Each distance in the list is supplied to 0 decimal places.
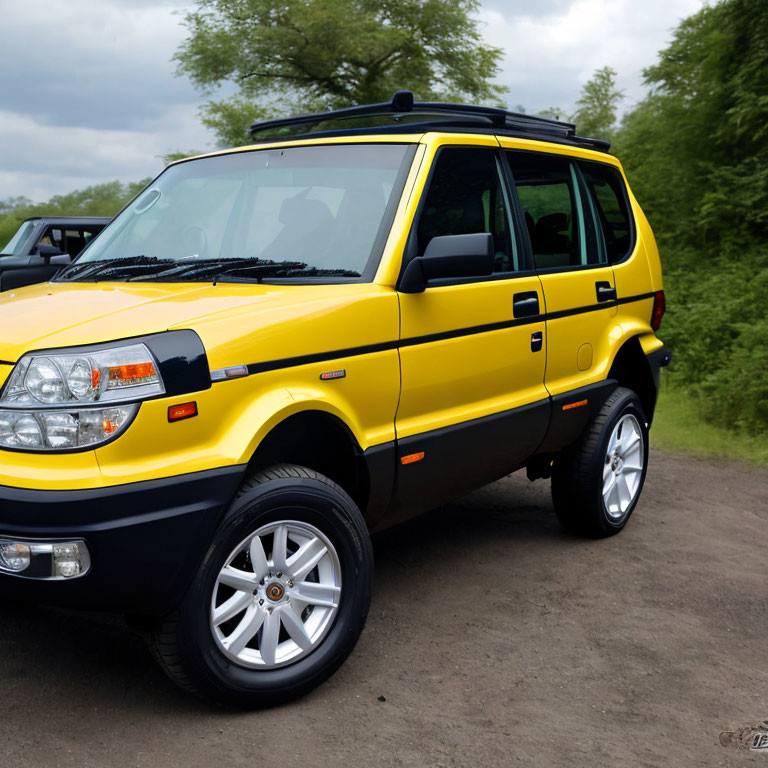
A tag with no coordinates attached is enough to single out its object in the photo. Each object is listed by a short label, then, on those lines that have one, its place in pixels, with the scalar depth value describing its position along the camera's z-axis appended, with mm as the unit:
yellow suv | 2822
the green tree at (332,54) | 42531
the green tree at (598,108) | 37756
